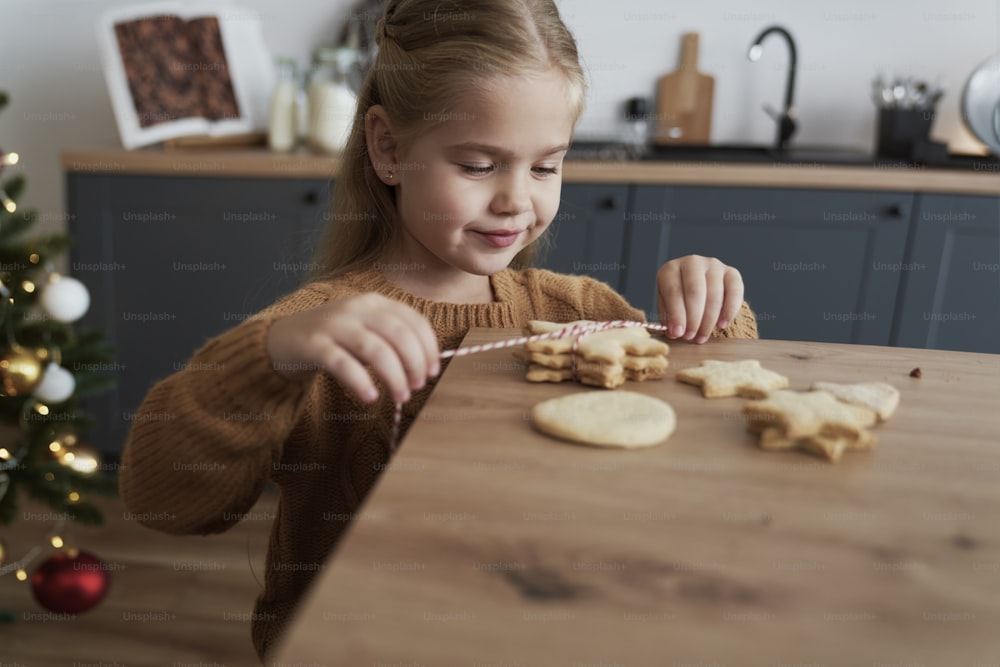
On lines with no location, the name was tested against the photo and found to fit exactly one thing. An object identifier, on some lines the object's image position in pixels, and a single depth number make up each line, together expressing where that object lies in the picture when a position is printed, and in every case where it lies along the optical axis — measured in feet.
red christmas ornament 5.56
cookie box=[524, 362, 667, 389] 2.12
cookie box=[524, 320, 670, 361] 2.15
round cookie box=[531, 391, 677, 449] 1.72
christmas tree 5.41
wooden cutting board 8.93
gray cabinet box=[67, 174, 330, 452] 7.45
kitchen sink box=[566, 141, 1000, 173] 7.45
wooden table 1.10
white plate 7.52
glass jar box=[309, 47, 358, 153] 7.52
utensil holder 7.95
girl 2.31
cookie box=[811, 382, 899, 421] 1.91
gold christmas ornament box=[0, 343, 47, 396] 5.38
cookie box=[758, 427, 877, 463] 1.70
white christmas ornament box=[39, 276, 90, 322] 5.32
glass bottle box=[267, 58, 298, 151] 7.75
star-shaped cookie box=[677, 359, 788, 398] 2.05
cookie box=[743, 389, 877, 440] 1.72
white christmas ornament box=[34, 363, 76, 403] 5.39
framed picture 7.67
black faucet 8.46
